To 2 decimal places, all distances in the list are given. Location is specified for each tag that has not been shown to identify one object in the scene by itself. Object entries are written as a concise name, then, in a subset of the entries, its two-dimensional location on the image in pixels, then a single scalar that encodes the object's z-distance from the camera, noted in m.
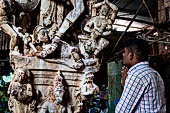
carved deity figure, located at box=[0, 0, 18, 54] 3.04
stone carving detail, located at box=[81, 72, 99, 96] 3.09
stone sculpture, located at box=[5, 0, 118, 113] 2.91
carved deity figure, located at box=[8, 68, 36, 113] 2.73
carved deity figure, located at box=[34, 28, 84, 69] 3.02
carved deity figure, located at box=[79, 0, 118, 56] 3.31
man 1.68
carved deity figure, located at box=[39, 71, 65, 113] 2.91
